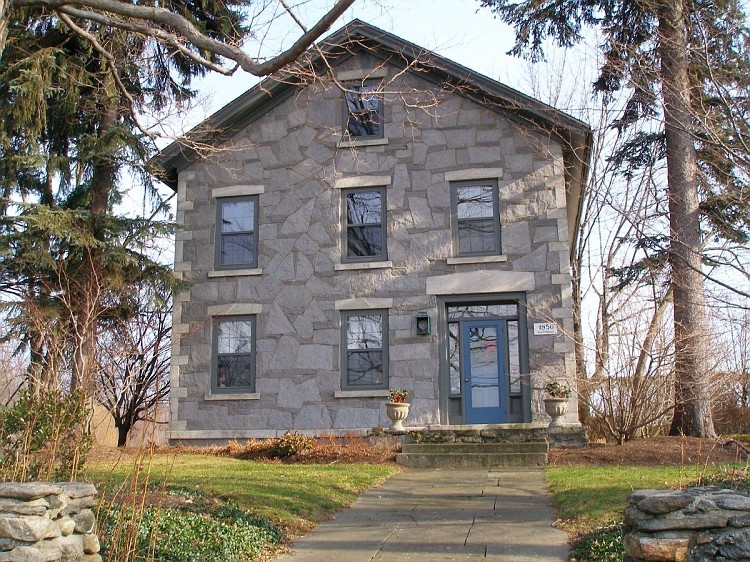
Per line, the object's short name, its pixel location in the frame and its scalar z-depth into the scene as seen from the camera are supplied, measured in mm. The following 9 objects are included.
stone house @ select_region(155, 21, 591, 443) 14289
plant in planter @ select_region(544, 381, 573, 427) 13016
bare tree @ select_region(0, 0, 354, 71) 7348
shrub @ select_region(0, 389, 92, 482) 6320
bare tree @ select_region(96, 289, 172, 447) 15297
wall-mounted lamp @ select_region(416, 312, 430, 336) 14312
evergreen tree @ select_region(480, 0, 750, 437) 10305
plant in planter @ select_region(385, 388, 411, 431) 13305
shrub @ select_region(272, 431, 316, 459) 12633
